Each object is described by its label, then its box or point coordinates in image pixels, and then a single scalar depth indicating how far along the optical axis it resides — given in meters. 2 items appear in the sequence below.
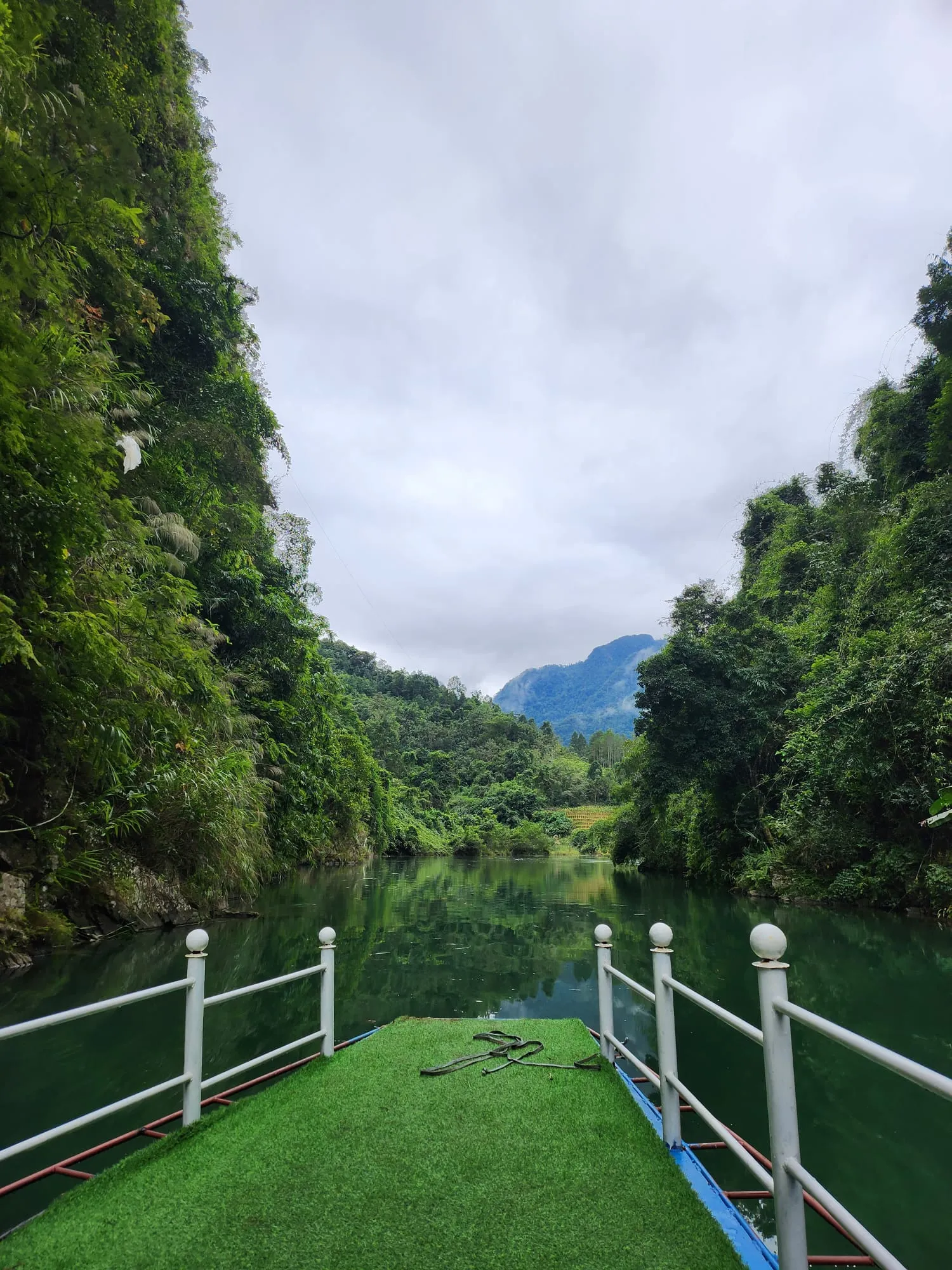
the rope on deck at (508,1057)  3.37
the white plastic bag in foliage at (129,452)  6.70
